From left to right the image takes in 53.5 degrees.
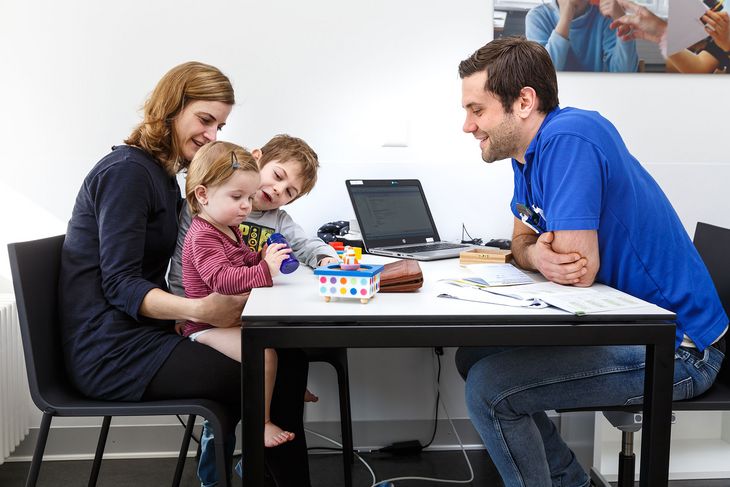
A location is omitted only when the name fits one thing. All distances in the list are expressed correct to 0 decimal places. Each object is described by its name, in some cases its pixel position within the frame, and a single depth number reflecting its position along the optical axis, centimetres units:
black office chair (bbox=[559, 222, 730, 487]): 170
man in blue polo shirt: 165
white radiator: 242
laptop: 252
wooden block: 211
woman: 169
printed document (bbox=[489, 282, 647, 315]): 139
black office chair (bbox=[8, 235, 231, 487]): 163
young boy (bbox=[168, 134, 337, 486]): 218
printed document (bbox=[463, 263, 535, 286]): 168
